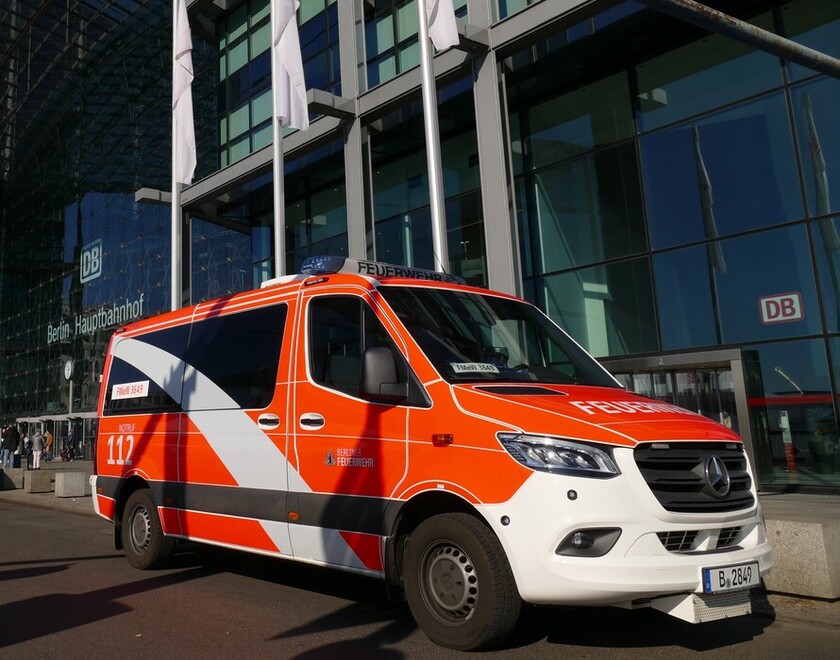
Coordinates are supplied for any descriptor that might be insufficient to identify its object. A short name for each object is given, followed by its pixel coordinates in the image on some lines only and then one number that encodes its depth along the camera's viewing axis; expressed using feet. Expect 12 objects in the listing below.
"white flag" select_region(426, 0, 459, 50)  42.96
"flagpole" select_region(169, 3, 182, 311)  54.65
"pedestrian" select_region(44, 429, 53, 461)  121.29
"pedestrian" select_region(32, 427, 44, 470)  96.55
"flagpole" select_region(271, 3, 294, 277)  44.27
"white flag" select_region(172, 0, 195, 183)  53.93
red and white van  13.38
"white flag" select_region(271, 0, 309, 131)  47.52
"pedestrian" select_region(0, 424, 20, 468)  90.79
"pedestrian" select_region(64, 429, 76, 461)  135.36
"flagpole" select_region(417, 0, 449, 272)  39.88
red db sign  42.47
